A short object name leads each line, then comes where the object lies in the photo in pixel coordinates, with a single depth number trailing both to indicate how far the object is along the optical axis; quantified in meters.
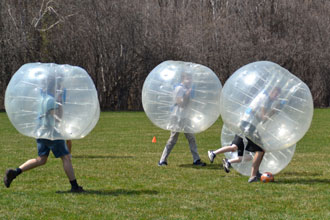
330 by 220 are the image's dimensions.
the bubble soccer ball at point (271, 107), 16.72
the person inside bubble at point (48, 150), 15.34
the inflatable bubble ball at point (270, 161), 18.80
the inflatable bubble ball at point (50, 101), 15.37
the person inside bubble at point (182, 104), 20.58
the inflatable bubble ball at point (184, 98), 20.64
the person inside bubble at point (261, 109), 16.70
